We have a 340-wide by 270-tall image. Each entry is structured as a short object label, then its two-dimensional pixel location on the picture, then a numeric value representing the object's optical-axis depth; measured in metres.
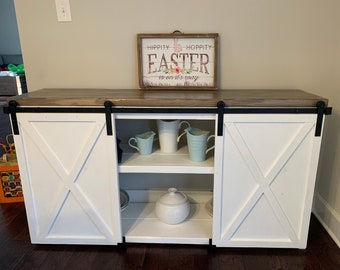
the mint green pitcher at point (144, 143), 1.54
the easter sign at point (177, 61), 1.59
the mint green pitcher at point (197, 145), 1.45
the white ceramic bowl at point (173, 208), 1.59
